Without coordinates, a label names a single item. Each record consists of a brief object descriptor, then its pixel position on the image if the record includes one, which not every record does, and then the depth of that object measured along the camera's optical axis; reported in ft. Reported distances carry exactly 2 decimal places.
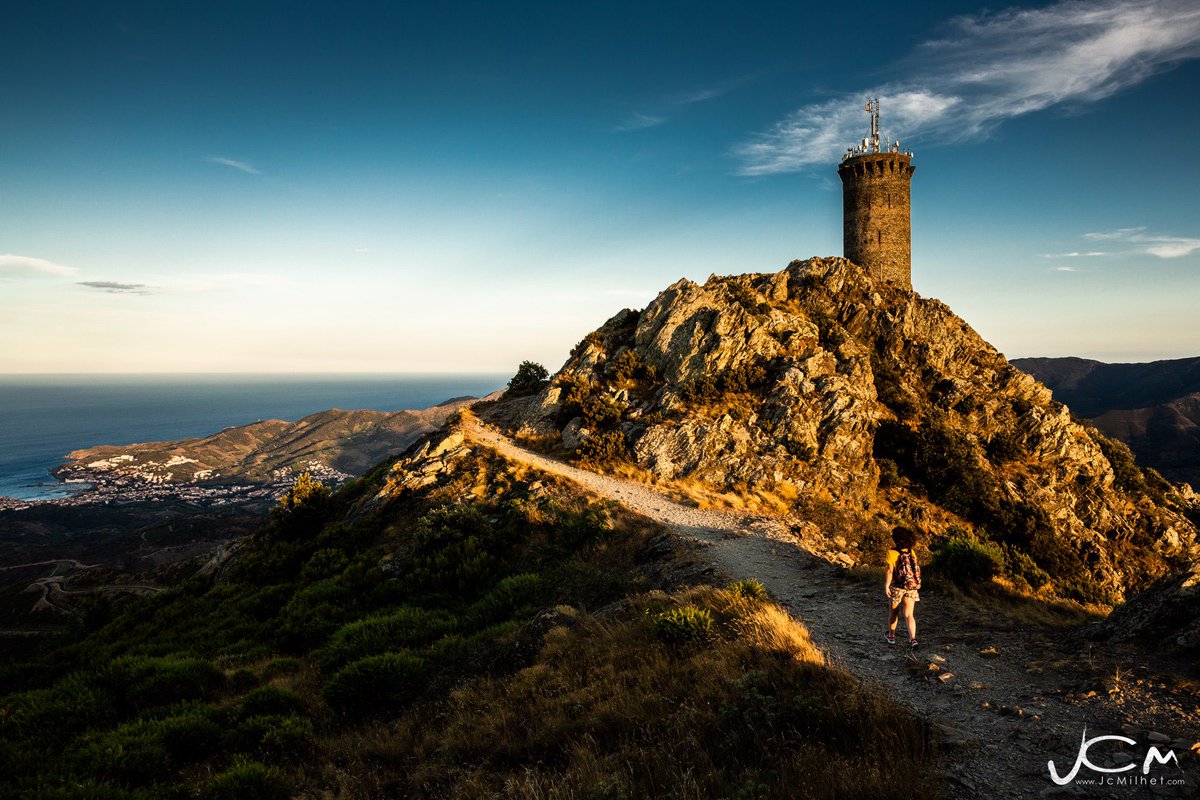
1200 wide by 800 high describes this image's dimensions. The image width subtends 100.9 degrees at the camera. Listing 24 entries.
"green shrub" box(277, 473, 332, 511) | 73.92
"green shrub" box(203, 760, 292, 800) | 18.89
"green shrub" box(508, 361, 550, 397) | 129.18
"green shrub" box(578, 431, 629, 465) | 80.28
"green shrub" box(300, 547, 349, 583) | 55.72
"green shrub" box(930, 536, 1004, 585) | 37.09
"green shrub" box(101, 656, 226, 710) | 28.68
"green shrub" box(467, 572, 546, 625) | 39.75
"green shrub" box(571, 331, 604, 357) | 114.86
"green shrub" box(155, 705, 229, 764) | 22.72
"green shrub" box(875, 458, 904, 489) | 83.17
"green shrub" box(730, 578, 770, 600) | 32.58
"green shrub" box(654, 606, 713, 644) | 26.91
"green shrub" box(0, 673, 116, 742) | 24.30
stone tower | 134.31
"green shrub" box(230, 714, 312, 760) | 22.99
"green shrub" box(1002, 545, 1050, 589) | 54.64
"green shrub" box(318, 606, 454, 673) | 33.50
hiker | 26.99
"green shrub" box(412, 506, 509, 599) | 48.19
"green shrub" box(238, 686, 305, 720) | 26.58
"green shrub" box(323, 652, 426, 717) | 27.76
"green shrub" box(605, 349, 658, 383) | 99.09
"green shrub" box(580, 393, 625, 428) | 87.76
